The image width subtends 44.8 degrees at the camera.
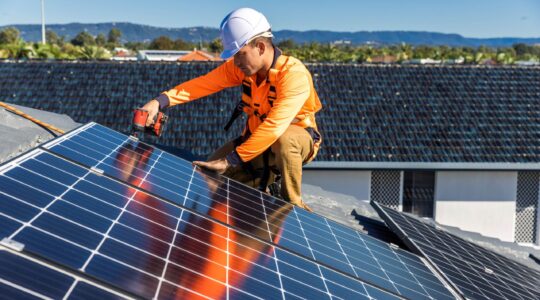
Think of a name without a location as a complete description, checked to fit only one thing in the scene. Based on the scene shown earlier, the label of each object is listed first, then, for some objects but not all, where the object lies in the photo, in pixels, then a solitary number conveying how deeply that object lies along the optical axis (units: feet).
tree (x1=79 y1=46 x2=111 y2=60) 167.43
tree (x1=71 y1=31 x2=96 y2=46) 484.70
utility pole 225.66
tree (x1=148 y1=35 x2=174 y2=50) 387.43
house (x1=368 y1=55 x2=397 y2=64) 321.52
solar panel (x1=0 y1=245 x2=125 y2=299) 7.25
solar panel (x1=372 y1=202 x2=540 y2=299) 16.26
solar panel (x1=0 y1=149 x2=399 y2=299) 8.73
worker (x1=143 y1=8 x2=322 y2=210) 17.65
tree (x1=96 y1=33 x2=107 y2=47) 516.16
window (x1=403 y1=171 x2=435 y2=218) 63.46
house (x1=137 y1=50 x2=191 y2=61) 234.99
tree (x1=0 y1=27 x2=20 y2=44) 383.88
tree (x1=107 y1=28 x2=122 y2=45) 577.67
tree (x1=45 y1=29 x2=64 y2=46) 468.91
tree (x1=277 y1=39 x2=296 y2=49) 427.33
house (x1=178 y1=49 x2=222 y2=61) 204.95
